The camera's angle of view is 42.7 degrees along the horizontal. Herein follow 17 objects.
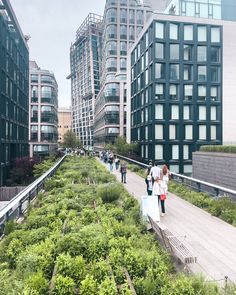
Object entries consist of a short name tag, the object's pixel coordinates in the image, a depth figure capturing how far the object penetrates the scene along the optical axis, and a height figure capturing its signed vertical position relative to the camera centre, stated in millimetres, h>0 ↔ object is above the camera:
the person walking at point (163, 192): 12039 -1982
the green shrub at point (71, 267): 5819 -2442
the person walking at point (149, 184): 15180 -2099
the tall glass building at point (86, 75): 142125 +35027
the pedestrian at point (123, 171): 21312 -2006
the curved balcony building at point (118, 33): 97688 +36326
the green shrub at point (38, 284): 5191 -2471
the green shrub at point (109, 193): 13227 -2259
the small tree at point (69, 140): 83938 +768
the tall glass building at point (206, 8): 49781 +22550
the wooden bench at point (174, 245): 6664 -2512
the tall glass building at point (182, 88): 46000 +8483
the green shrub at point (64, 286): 5220 -2514
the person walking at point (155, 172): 14671 -1457
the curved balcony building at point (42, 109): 83562 +9565
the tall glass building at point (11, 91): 40000 +8193
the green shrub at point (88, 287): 5152 -2503
